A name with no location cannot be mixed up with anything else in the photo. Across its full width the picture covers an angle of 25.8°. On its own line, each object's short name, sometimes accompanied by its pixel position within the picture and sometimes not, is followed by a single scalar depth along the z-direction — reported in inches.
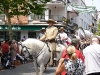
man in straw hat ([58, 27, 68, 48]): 448.1
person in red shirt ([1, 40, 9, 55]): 498.2
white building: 1086.7
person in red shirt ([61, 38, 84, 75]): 202.0
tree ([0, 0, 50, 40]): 616.0
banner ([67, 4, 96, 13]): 917.2
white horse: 321.1
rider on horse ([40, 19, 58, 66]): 361.9
